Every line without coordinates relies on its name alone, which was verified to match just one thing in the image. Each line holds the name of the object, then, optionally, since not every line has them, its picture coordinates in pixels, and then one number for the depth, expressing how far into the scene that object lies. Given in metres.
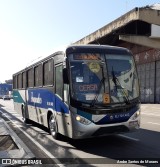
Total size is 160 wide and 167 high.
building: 19.34
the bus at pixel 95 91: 5.49
